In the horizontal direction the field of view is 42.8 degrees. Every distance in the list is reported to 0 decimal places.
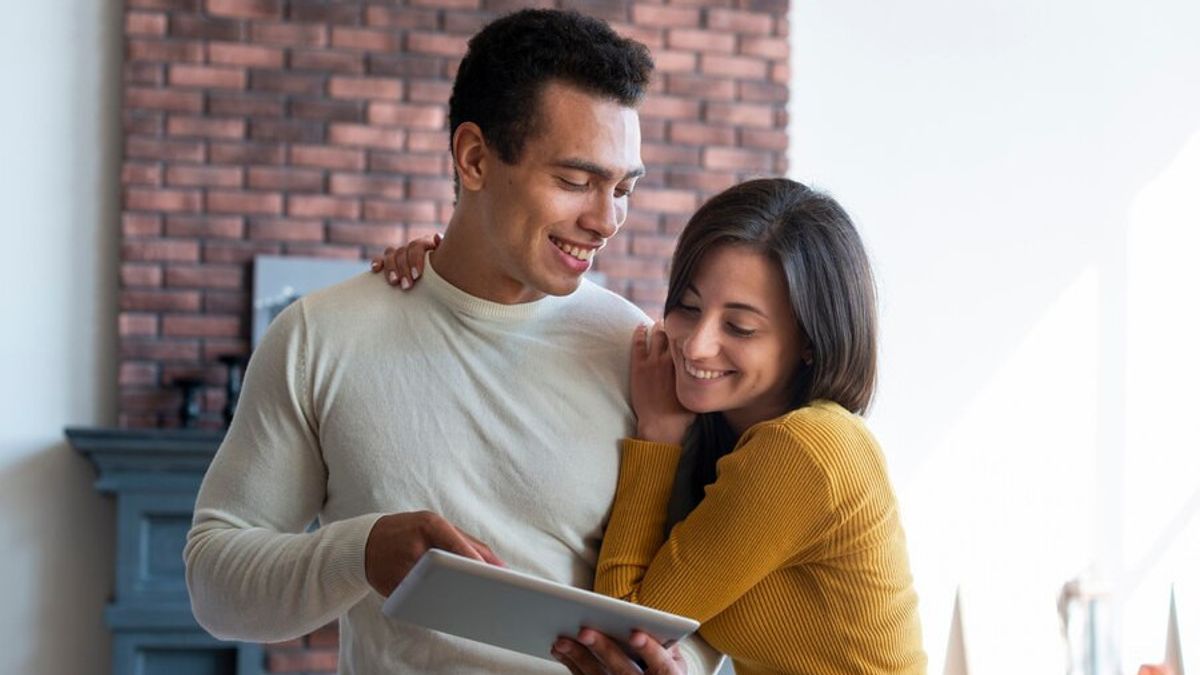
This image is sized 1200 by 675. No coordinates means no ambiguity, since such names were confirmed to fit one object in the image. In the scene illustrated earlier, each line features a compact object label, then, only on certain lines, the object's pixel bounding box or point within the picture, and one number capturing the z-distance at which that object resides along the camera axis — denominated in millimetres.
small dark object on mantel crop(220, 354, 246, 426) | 4602
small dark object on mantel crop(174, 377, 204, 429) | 4566
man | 1822
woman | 1792
